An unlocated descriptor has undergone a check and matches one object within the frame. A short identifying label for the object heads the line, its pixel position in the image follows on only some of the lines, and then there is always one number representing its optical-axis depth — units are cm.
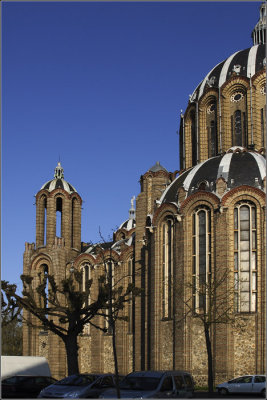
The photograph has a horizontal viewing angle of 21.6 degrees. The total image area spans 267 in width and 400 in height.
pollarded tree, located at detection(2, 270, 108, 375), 4269
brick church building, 4834
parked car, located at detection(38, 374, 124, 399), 3172
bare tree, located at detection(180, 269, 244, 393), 4575
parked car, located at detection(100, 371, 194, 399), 2856
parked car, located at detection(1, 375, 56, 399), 3606
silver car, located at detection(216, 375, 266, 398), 4020
